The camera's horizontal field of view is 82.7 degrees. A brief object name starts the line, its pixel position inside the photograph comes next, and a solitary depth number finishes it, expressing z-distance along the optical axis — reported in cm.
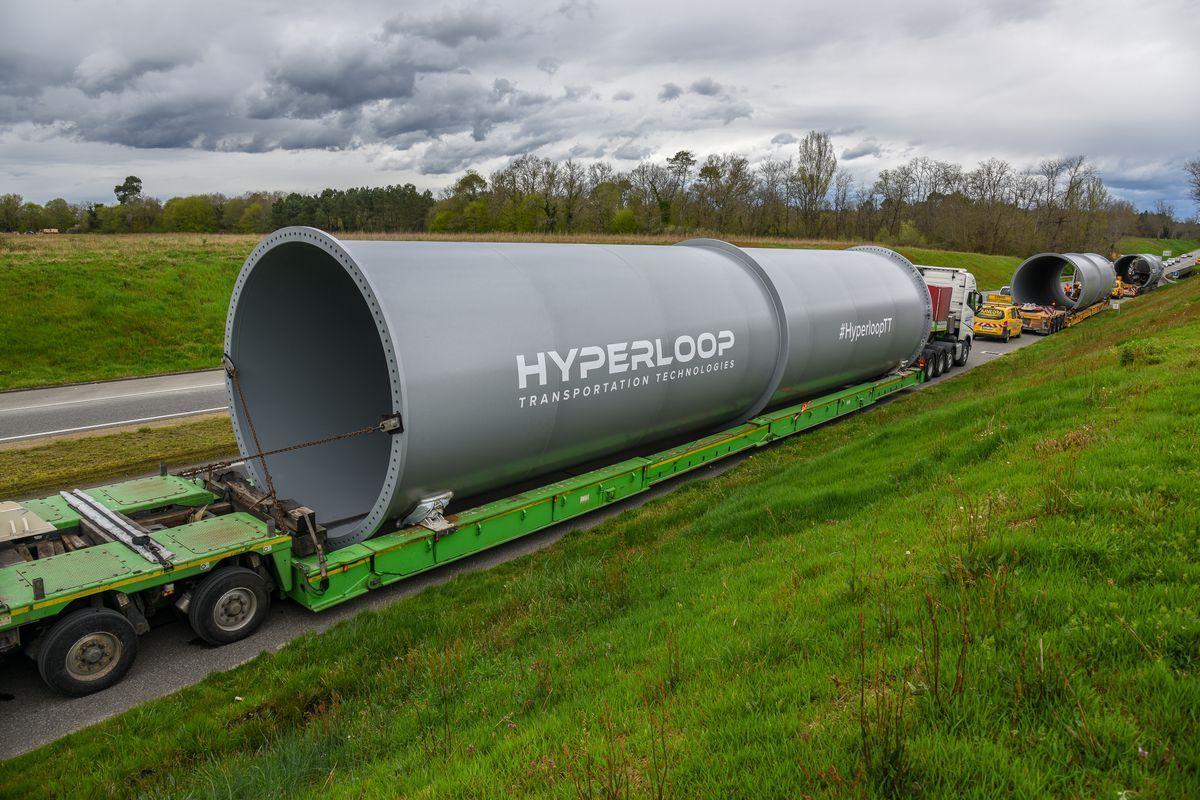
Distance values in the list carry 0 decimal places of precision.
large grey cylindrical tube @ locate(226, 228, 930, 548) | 751
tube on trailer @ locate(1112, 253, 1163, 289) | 4547
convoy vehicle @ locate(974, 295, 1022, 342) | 2889
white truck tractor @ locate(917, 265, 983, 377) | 2175
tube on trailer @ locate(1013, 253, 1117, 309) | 3331
